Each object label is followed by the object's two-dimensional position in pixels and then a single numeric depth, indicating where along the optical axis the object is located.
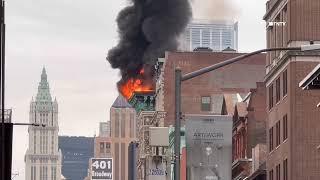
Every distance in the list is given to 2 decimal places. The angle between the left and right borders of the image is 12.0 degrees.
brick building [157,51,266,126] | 128.25
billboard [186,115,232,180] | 41.91
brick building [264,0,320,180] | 78.88
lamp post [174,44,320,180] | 39.69
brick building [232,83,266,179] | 99.62
